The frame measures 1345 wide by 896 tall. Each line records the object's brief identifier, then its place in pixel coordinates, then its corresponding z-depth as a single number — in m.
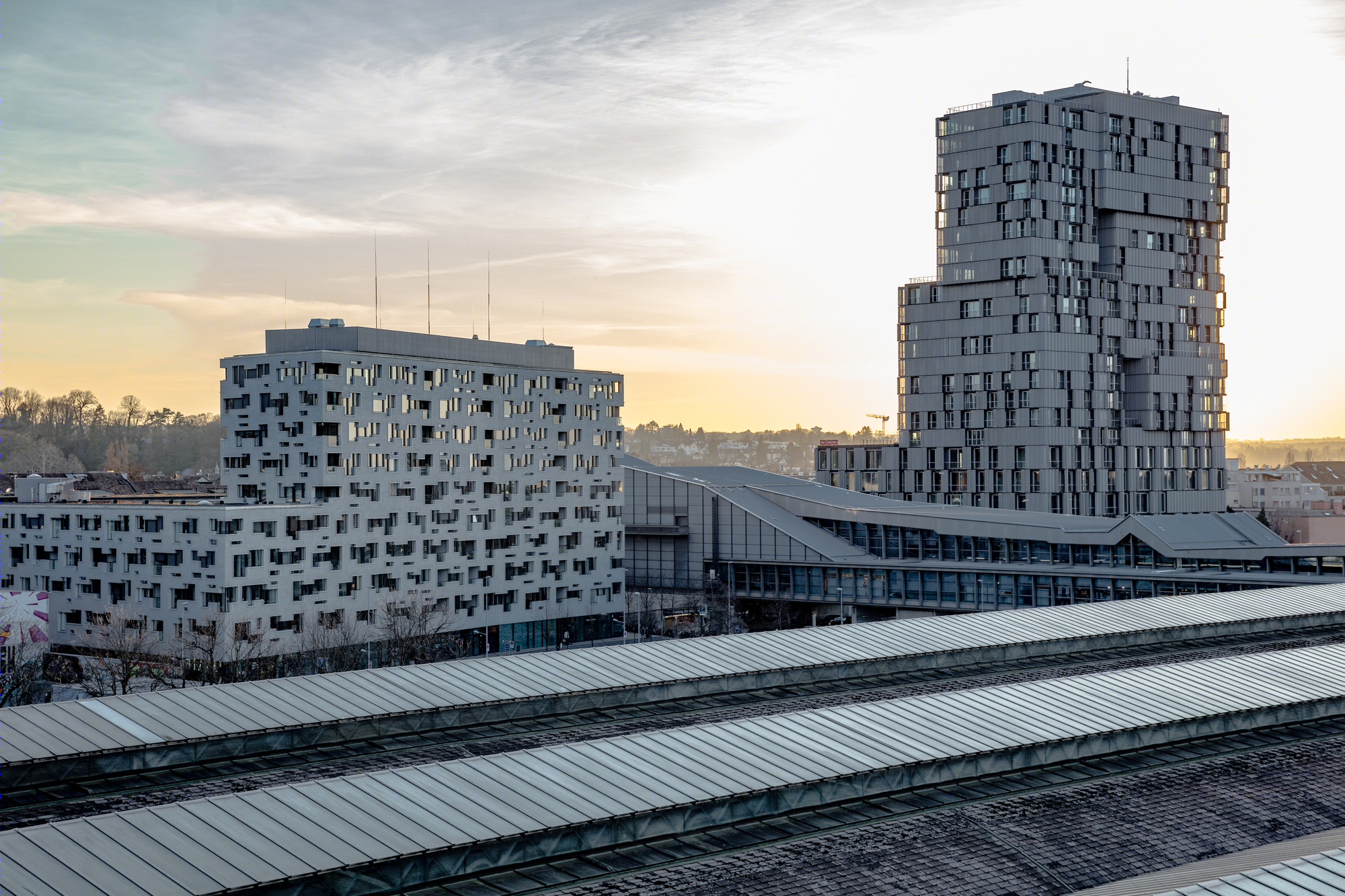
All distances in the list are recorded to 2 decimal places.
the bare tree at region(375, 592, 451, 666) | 97.12
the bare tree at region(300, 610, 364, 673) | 96.50
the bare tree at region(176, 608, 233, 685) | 91.25
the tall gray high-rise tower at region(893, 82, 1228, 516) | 163.25
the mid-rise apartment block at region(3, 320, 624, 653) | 99.25
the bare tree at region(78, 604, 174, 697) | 87.69
